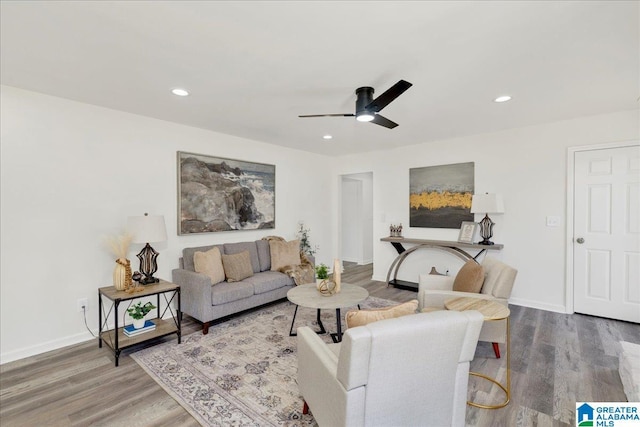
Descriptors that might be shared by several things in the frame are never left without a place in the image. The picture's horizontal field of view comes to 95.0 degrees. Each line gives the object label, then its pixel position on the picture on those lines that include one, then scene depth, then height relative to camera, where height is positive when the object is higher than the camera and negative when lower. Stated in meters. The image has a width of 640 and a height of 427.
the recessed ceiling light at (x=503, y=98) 2.90 +1.13
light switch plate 3.79 -0.13
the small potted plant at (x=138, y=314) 2.83 -1.01
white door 3.35 -0.26
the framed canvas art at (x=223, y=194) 3.77 +0.23
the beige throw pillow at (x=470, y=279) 2.79 -0.67
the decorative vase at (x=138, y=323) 2.87 -1.11
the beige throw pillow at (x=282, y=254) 4.31 -0.66
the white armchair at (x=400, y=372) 1.29 -0.79
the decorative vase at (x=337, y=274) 3.01 -0.66
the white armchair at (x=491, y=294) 2.52 -0.78
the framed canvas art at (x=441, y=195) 4.48 +0.25
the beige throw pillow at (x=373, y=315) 1.56 -0.57
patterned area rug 1.93 -1.33
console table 4.19 -0.60
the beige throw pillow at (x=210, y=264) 3.45 -0.65
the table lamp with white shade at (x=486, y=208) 3.95 +0.03
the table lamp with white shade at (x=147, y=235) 2.89 -0.26
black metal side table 2.62 -1.21
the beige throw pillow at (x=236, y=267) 3.67 -0.72
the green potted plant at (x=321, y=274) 3.03 -0.66
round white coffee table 2.70 -0.86
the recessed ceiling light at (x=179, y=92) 2.72 +1.11
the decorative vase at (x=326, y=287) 2.97 -0.79
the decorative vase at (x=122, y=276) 2.82 -0.64
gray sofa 3.17 -0.92
